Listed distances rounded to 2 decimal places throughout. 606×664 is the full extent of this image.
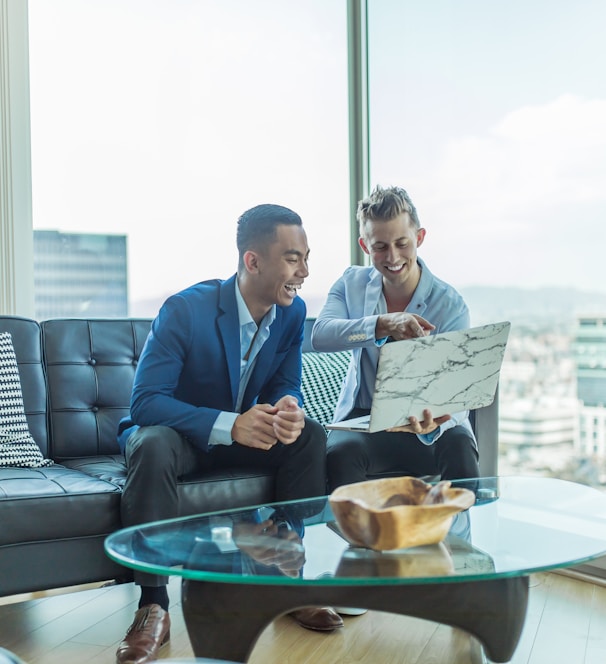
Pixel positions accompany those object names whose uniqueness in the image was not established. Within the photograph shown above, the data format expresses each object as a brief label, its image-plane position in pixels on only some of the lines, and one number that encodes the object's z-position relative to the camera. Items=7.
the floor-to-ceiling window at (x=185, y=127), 3.15
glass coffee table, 1.30
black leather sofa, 1.94
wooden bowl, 1.35
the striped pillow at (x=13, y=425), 2.36
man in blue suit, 2.01
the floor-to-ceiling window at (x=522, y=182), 2.68
